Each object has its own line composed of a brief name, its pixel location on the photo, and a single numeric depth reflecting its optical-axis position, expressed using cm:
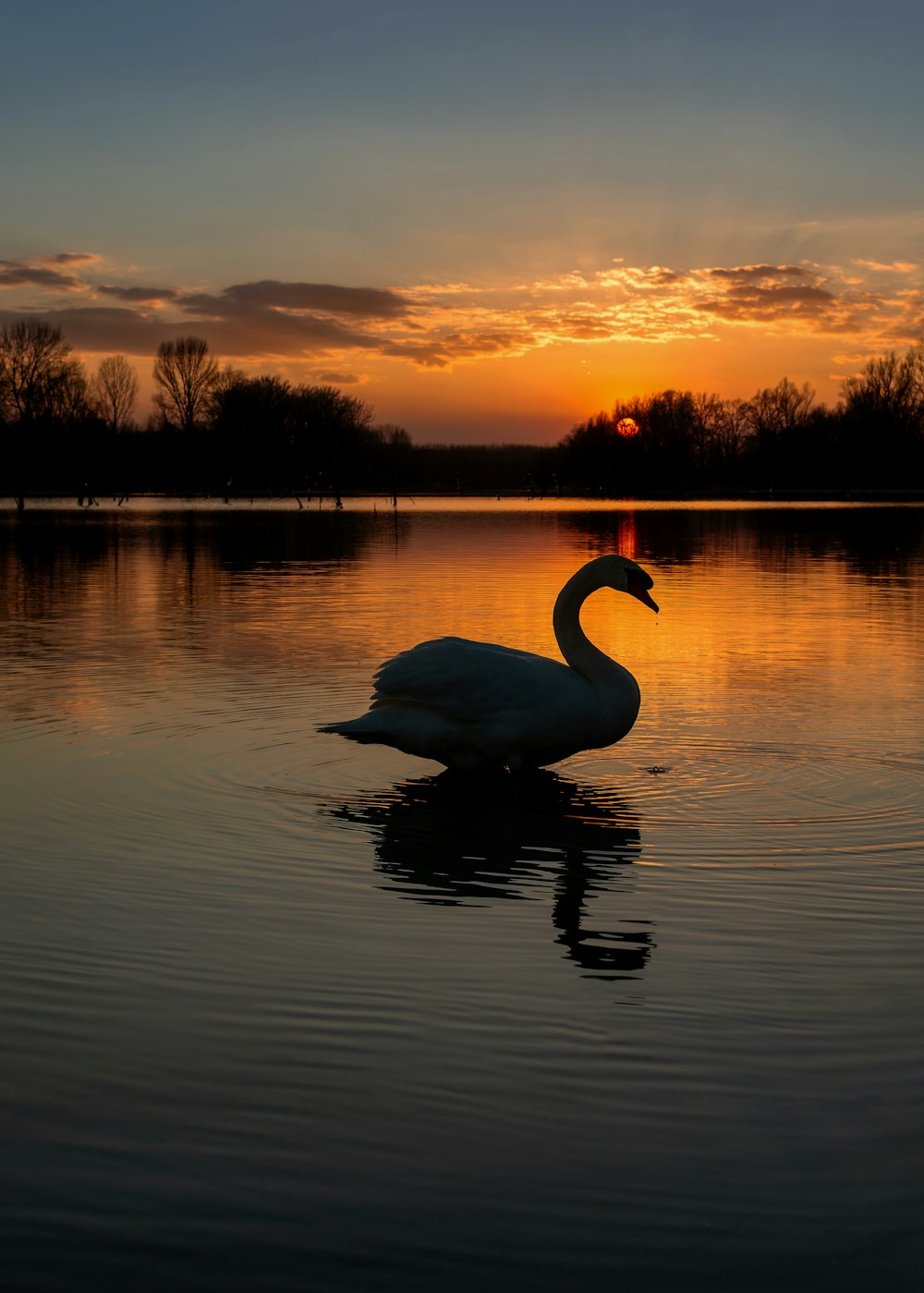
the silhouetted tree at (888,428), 13175
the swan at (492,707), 822
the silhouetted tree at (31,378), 8325
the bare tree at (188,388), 12975
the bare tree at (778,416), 15962
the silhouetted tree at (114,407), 12975
